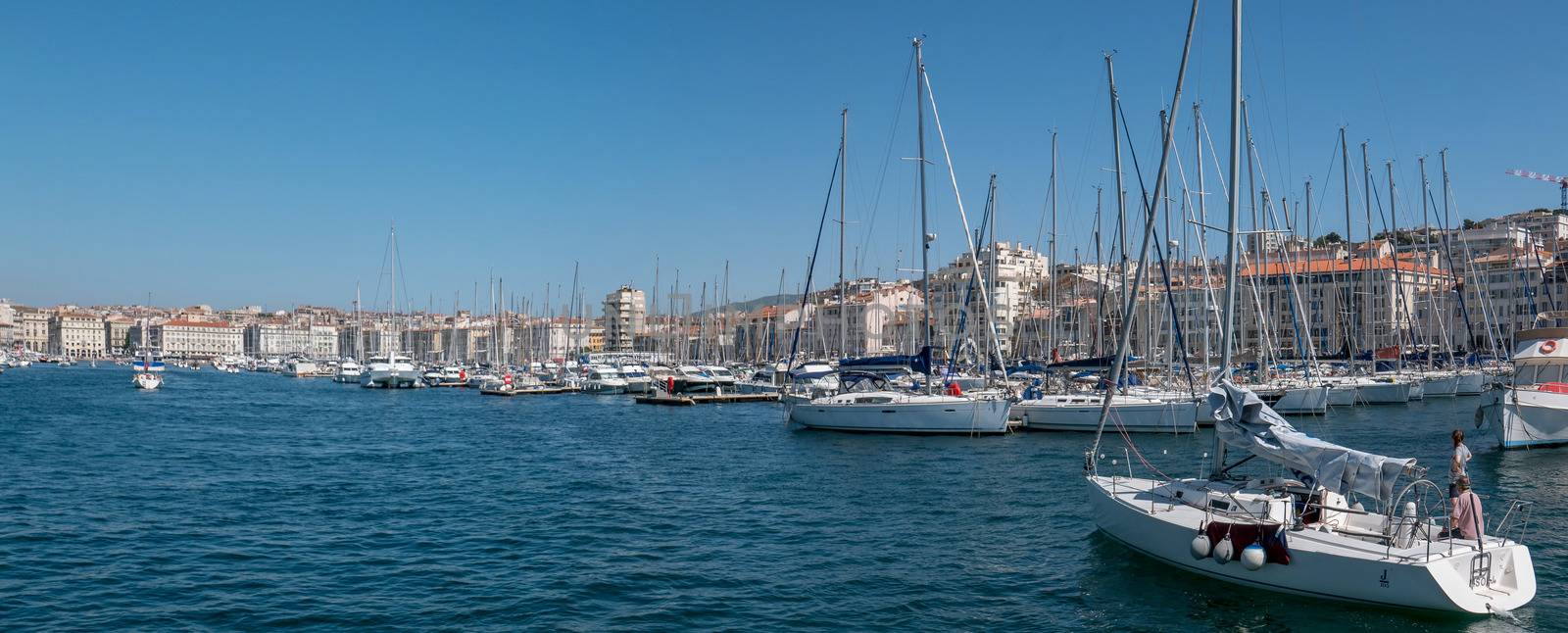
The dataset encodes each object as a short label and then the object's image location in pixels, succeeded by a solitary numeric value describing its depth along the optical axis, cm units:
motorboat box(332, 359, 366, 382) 9206
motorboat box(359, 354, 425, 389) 7819
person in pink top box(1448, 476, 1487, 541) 1258
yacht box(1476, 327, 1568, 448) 2767
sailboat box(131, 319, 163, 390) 7394
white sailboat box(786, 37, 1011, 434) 3338
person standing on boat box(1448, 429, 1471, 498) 1309
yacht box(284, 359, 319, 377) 11288
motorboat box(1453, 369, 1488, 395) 5378
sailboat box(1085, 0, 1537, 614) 1189
